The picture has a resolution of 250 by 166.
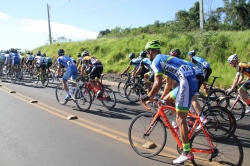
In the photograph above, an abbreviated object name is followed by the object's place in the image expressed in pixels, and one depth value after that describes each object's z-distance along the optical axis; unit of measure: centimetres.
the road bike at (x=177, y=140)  432
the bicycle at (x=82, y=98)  909
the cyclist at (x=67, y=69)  985
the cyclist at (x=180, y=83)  437
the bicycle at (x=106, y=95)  954
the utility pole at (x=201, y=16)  1808
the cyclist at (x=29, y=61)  2005
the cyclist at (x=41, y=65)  1622
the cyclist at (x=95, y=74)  959
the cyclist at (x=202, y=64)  812
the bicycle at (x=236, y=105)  768
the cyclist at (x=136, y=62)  1120
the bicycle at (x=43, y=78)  1591
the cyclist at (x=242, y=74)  744
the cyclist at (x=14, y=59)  1752
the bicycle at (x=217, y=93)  794
